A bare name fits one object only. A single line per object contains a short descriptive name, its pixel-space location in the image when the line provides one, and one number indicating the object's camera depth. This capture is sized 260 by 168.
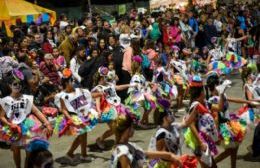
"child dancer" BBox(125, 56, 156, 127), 13.89
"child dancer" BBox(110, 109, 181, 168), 6.82
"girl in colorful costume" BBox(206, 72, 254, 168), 9.83
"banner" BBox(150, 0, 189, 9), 44.66
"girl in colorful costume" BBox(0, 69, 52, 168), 10.55
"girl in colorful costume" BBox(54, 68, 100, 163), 11.54
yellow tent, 25.41
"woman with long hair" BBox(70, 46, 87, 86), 15.77
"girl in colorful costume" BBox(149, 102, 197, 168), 7.63
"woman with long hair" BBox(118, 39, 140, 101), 15.73
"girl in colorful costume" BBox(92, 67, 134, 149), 12.42
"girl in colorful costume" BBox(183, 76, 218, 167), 8.88
